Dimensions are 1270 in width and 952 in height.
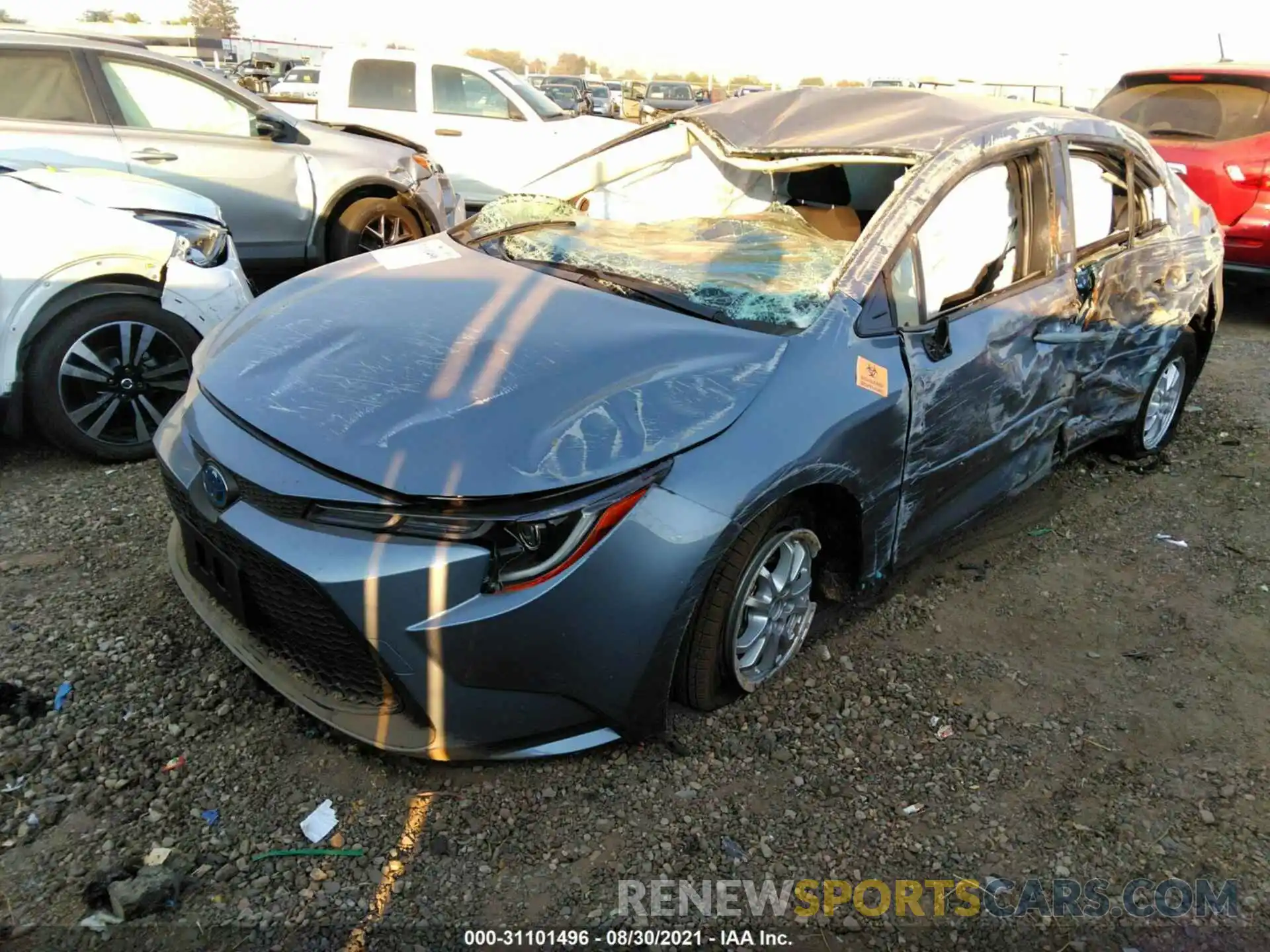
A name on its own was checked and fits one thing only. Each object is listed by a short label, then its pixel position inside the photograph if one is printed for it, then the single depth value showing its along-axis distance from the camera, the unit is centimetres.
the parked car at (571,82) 2566
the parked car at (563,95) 2003
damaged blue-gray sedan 209
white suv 373
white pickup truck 928
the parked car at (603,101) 2514
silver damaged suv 553
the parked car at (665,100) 2483
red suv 690
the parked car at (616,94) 2763
